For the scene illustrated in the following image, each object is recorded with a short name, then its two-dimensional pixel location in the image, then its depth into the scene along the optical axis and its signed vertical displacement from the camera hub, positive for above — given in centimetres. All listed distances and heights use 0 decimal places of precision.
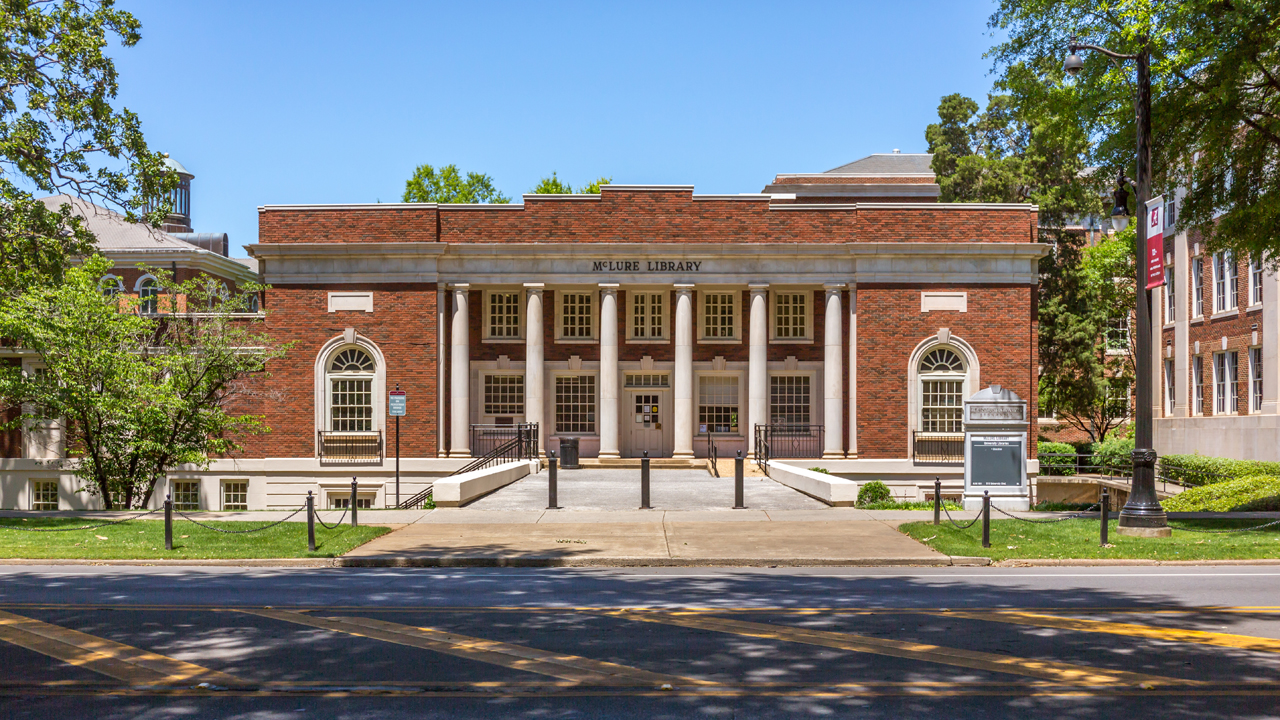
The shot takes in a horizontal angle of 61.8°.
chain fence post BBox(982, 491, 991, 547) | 1677 -186
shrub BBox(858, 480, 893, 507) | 2525 -207
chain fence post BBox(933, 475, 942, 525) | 1931 -183
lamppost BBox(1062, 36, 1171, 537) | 1788 +12
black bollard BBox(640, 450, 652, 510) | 2345 -175
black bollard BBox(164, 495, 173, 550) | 1686 -190
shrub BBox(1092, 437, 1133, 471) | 4084 -193
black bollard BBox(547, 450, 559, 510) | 2351 -176
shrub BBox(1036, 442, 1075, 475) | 4144 -223
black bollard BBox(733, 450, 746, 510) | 2393 -184
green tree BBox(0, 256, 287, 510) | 2742 +84
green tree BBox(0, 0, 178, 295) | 2172 +572
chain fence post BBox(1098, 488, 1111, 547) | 1697 -200
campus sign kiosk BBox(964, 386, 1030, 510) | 2291 -91
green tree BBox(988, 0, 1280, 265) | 1875 +601
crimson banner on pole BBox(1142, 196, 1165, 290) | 1789 +282
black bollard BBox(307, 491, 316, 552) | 1675 -196
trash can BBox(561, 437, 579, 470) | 3506 -156
